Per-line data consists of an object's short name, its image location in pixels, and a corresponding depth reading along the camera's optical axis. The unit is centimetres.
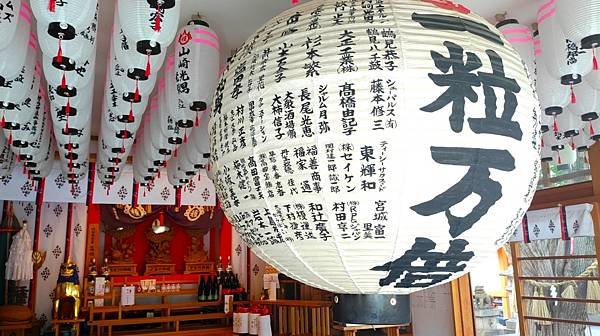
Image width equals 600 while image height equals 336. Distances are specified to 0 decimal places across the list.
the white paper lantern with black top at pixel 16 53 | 183
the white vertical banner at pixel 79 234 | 595
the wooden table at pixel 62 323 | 519
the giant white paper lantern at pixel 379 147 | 75
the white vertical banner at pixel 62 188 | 415
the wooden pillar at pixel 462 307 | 437
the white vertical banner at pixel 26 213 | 577
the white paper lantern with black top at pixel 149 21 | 143
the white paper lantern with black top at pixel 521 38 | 203
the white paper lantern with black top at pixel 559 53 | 179
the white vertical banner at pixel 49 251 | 568
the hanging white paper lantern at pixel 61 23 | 137
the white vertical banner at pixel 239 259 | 702
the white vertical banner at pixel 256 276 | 694
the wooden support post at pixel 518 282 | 397
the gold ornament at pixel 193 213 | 688
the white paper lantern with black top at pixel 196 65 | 205
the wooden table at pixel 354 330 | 386
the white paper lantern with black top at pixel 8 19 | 159
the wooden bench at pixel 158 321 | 546
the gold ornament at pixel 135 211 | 639
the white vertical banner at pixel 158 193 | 435
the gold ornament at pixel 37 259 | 559
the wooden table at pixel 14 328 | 496
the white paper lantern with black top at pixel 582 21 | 151
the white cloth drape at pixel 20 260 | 527
